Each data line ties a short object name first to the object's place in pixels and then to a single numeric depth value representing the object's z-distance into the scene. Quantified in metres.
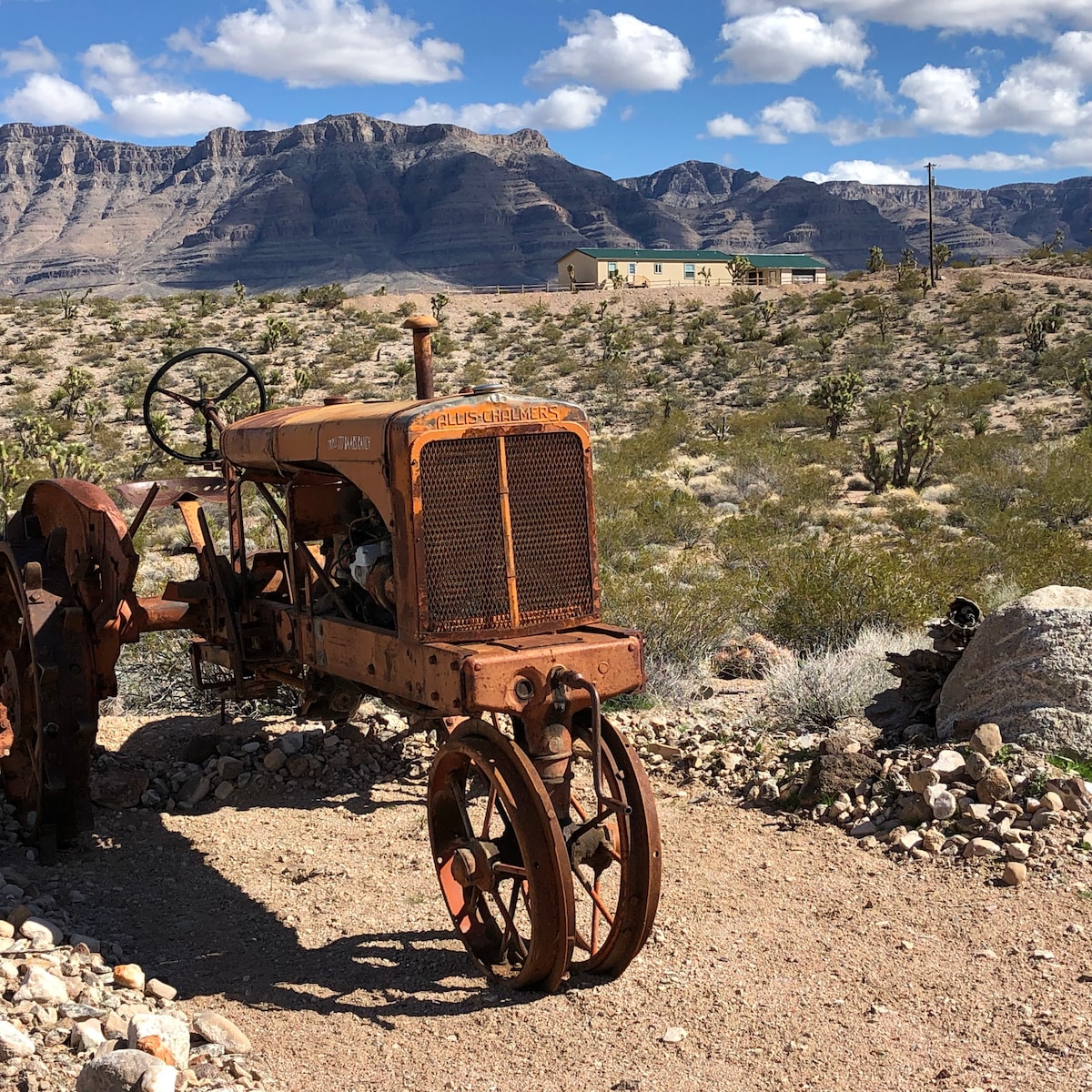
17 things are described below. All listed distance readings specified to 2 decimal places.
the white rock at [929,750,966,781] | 6.04
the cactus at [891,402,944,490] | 22.67
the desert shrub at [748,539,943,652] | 9.96
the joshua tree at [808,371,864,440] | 28.30
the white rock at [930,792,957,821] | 5.80
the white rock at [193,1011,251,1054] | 3.93
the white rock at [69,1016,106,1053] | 3.75
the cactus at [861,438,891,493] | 22.47
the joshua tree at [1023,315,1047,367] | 37.69
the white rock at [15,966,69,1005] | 4.01
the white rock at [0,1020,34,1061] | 3.57
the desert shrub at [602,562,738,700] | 8.81
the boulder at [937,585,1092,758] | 6.24
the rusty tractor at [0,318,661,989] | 4.35
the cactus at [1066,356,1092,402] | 29.78
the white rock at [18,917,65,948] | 4.62
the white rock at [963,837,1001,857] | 5.49
